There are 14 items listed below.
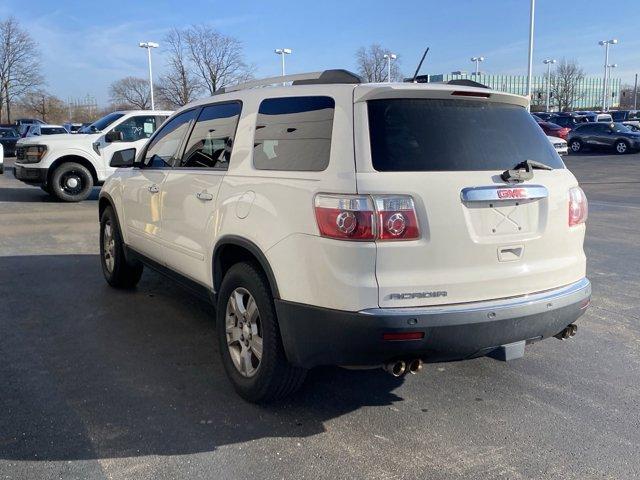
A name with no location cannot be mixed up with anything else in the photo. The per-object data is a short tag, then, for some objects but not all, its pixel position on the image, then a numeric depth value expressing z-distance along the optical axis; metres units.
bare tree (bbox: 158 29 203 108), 48.72
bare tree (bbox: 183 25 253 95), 48.69
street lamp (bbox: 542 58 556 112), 86.21
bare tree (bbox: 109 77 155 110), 70.81
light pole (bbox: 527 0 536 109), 38.47
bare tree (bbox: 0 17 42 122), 58.69
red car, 30.73
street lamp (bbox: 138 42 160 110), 47.92
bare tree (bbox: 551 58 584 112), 85.31
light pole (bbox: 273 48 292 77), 51.62
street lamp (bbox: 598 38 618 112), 70.64
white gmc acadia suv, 2.91
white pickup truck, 13.29
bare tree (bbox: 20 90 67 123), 65.75
